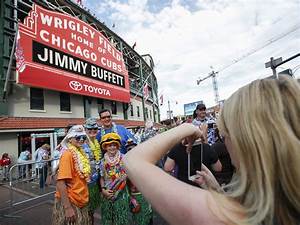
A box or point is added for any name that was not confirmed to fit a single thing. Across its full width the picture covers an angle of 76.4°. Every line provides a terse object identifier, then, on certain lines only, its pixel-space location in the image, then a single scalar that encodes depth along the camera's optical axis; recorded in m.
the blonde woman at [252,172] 0.61
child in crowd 2.44
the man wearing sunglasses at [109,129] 2.88
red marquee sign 9.17
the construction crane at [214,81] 55.44
